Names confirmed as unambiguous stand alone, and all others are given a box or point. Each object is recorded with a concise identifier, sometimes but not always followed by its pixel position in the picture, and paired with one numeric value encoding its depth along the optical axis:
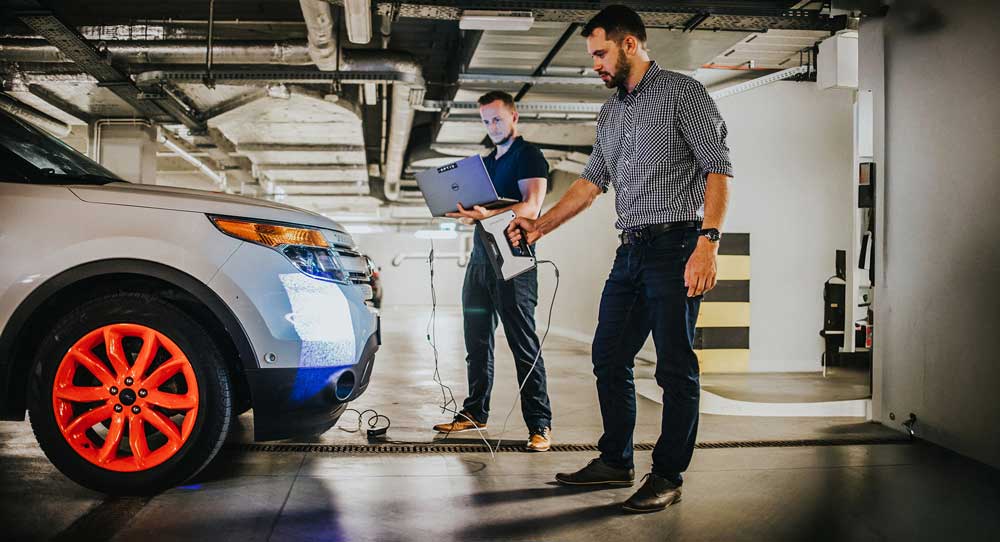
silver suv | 2.21
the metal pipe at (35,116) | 7.59
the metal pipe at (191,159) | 9.01
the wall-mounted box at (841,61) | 4.02
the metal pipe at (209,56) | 5.37
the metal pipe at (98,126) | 8.40
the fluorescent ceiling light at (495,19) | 4.37
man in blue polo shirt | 3.06
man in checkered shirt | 2.22
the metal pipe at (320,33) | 4.43
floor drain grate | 3.00
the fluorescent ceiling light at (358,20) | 4.17
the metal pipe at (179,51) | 5.73
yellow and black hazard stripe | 6.22
